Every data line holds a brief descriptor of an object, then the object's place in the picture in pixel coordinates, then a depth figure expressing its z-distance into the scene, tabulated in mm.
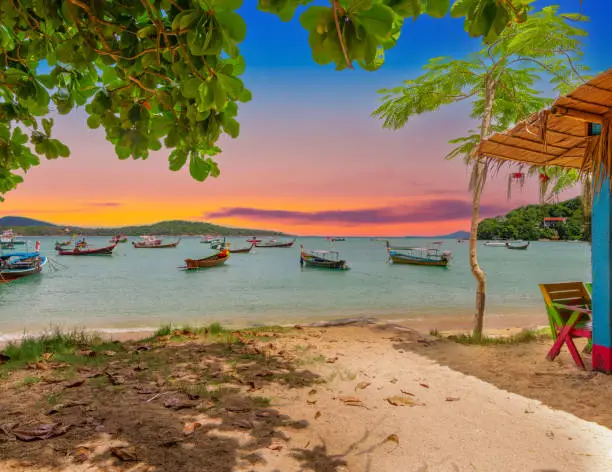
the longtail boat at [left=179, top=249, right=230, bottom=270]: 41812
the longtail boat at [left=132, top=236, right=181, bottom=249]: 96750
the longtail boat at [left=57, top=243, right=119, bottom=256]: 59772
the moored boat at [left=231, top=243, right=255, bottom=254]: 73950
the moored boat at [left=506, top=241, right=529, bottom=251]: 114938
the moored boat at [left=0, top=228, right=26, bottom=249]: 92875
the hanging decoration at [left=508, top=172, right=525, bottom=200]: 6039
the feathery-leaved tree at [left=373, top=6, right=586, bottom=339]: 6918
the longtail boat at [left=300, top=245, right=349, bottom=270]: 43969
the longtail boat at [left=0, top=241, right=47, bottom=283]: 30641
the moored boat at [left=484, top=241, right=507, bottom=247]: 144438
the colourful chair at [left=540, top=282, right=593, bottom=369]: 4727
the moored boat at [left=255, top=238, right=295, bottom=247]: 105056
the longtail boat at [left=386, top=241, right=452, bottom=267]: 47238
